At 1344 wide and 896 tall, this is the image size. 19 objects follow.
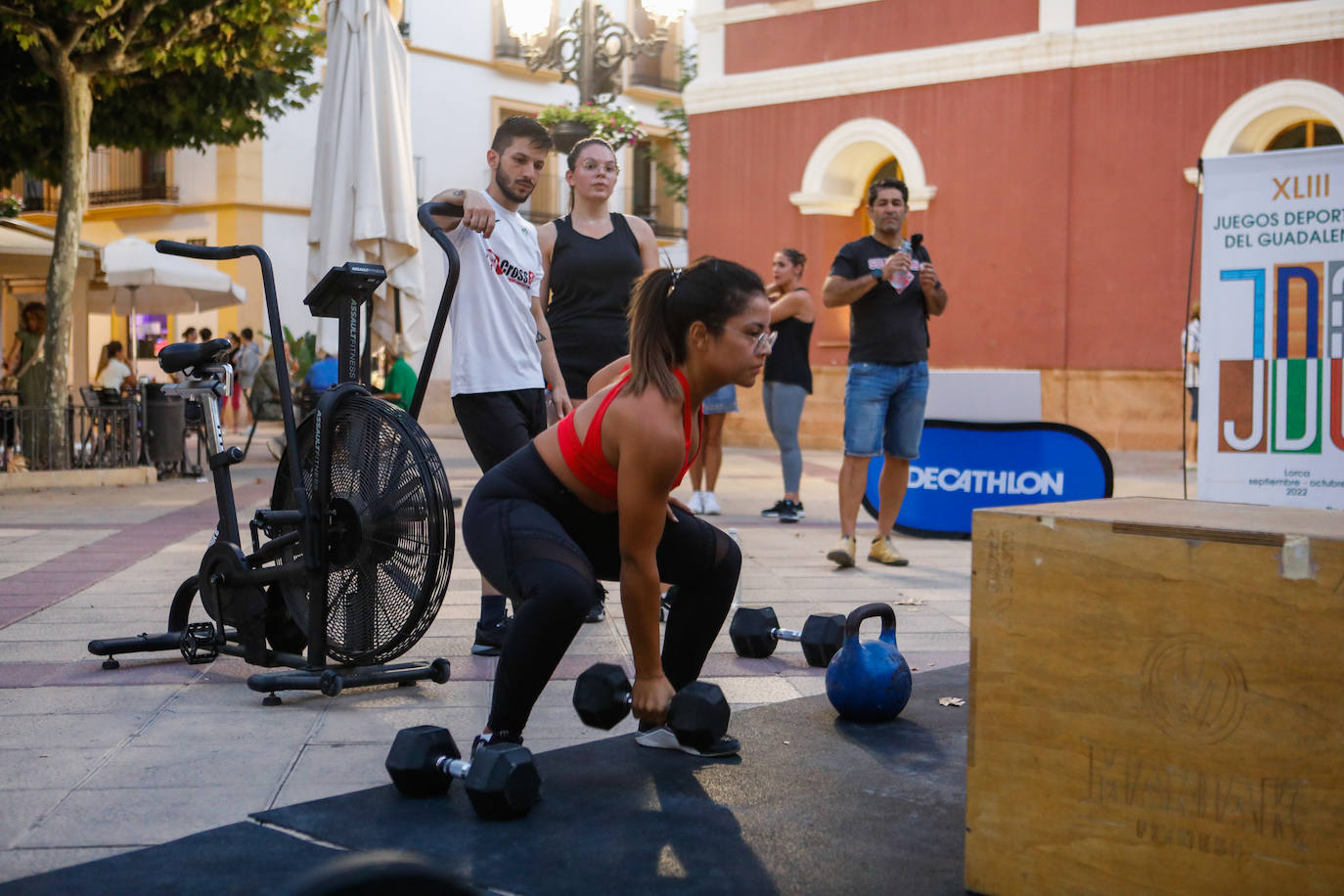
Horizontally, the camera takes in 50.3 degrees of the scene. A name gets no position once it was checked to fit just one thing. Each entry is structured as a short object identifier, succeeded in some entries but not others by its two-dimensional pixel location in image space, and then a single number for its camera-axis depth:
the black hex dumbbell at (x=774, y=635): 4.69
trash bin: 12.99
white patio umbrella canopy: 16.16
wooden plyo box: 2.27
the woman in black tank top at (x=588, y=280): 5.66
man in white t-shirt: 4.93
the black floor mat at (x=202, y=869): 2.69
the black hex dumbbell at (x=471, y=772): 3.07
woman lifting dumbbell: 3.25
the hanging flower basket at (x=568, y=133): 12.66
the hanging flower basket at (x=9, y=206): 20.44
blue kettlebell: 4.01
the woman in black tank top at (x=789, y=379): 9.45
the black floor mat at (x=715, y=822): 2.80
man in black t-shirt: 7.09
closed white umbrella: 9.50
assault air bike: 4.05
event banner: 6.08
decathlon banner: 8.14
